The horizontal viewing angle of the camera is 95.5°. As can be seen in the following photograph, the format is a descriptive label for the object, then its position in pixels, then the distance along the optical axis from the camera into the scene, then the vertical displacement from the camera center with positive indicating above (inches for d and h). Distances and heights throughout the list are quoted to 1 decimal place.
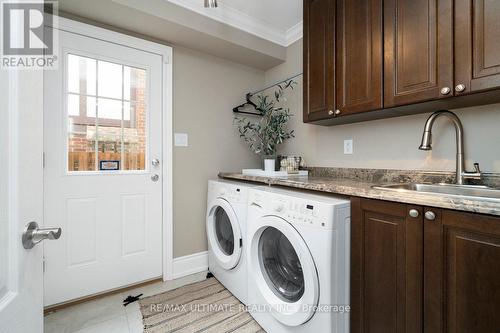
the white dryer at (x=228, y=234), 66.0 -23.0
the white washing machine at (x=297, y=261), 42.3 -20.7
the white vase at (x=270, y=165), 81.1 +0.3
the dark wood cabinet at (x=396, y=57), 40.6 +23.9
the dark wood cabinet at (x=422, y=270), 30.7 -16.3
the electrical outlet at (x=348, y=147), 74.8 +6.5
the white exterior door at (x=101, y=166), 66.4 -0.4
